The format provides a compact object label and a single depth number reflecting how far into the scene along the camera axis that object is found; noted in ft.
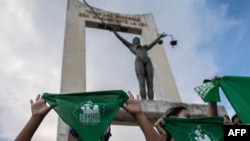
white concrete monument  14.08
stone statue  14.01
